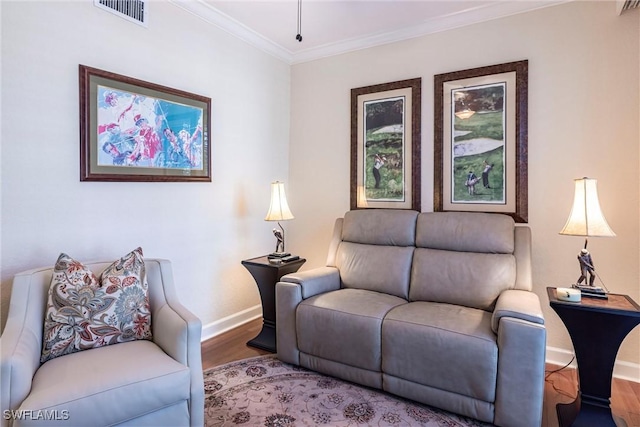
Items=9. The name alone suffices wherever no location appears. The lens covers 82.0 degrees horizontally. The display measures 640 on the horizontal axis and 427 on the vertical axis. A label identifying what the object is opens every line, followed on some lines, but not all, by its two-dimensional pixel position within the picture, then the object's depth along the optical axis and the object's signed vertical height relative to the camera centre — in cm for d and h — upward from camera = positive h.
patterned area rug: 197 -113
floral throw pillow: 174 -49
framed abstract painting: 227 +55
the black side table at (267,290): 287 -65
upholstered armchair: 136 -69
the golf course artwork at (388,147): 322 +56
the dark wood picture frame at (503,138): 276 +55
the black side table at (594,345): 183 -70
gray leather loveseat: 186 -64
